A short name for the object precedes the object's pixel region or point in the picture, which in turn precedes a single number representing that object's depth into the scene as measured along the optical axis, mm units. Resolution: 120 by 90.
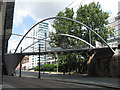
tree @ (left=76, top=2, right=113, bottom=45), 24572
